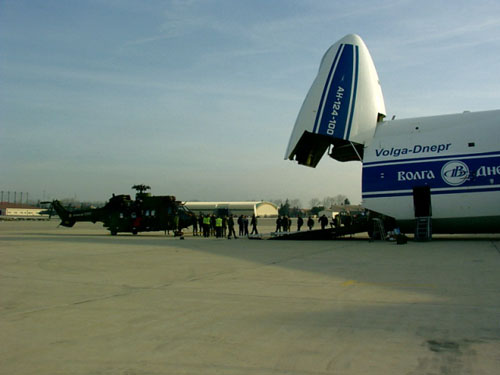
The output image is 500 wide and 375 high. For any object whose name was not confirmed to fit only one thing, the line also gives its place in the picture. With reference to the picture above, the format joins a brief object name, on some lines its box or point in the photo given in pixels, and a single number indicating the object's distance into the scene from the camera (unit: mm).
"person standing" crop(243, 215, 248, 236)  28481
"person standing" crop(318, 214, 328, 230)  30516
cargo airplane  20031
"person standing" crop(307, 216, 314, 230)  33631
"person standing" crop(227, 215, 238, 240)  25500
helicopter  28234
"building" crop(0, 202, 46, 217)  106500
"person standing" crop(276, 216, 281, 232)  31391
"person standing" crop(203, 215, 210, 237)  27594
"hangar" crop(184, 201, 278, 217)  107300
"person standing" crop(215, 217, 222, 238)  26642
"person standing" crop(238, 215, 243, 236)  28672
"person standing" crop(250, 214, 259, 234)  29562
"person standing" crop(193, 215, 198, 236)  28603
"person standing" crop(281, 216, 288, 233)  31641
